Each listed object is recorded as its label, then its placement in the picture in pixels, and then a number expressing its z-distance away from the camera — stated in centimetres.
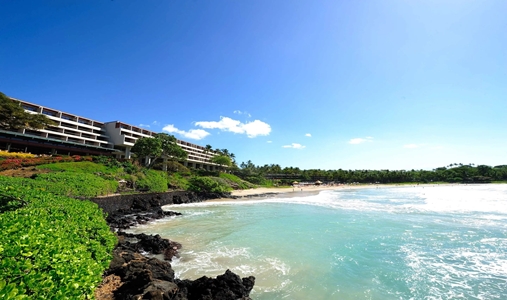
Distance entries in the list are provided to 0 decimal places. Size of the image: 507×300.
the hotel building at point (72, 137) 4656
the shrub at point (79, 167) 3238
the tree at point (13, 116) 3503
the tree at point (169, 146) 5692
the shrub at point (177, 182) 4762
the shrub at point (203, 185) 4903
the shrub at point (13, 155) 3541
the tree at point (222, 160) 8081
